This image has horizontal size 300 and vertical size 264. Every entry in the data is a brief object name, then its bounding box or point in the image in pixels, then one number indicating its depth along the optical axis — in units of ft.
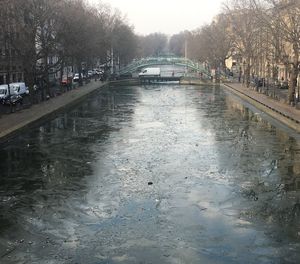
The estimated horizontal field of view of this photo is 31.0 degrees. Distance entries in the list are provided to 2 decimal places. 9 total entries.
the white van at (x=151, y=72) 359.42
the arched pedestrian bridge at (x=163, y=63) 374.28
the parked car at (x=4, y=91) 167.15
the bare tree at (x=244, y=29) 245.24
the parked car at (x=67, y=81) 248.65
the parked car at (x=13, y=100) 162.71
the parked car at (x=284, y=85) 238.89
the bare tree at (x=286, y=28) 146.58
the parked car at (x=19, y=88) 182.52
